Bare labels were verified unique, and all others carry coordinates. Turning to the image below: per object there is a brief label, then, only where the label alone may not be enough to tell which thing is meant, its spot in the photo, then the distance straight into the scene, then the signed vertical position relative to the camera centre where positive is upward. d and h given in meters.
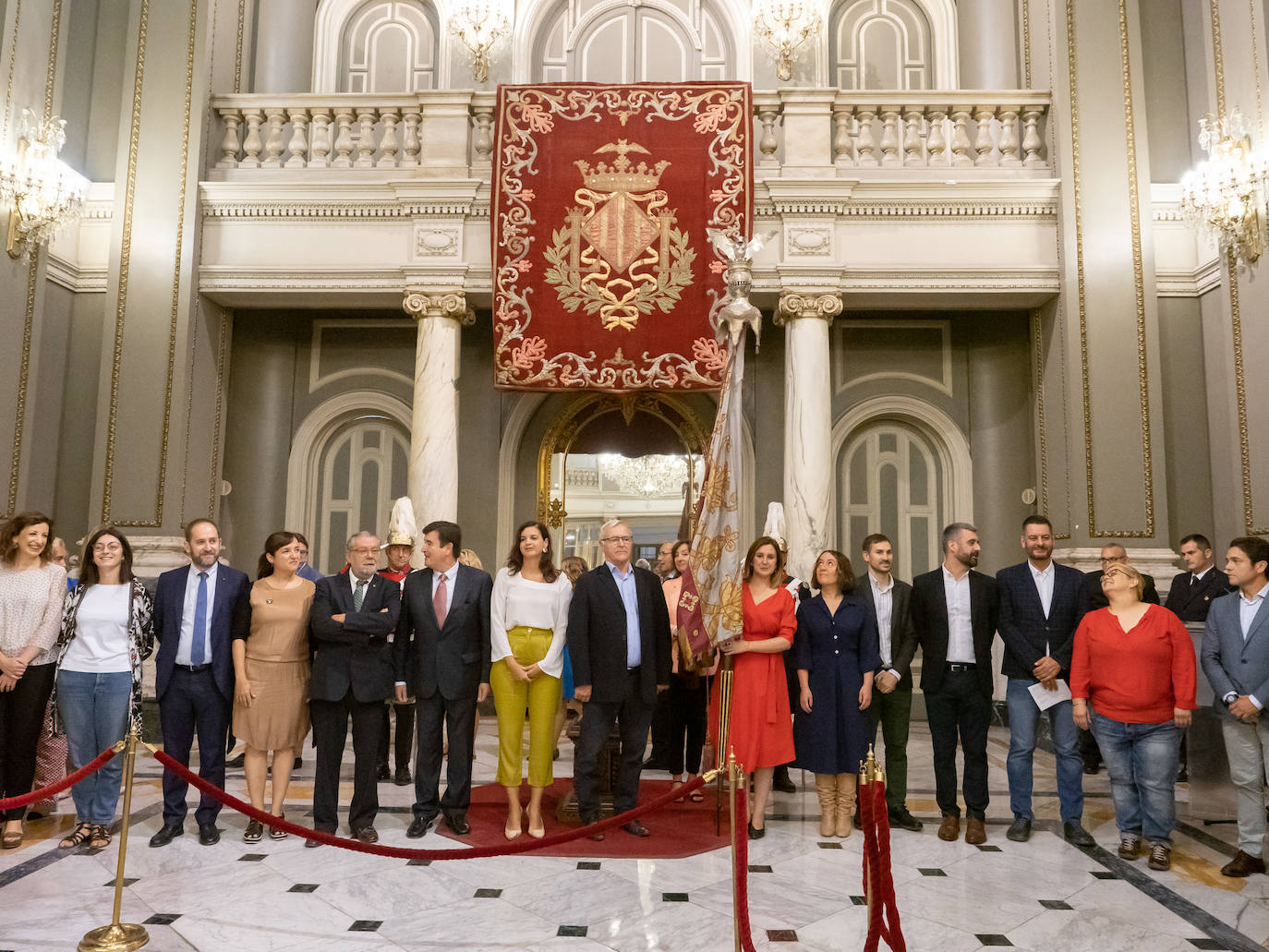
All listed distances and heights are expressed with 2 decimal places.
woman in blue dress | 4.77 -0.44
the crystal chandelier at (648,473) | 9.99 +1.18
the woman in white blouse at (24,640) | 4.44 -0.24
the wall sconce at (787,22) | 8.87 +5.05
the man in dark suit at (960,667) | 4.85 -0.35
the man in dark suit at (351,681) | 4.54 -0.42
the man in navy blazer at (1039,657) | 4.78 -0.29
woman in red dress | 4.70 -0.44
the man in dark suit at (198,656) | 4.54 -0.30
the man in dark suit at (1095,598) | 6.32 -0.01
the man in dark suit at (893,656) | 4.98 -0.30
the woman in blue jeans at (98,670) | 4.45 -0.37
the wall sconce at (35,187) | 7.27 +2.92
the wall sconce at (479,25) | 8.99 +5.05
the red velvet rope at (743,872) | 2.80 -0.81
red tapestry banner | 8.09 +2.95
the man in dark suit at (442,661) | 4.70 -0.33
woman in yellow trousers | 4.63 -0.31
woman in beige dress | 4.56 -0.39
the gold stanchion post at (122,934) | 3.24 -1.14
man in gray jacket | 4.20 -0.33
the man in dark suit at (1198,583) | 6.31 +0.09
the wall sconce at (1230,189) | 6.84 +2.83
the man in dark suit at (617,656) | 4.69 -0.30
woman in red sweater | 4.38 -0.44
